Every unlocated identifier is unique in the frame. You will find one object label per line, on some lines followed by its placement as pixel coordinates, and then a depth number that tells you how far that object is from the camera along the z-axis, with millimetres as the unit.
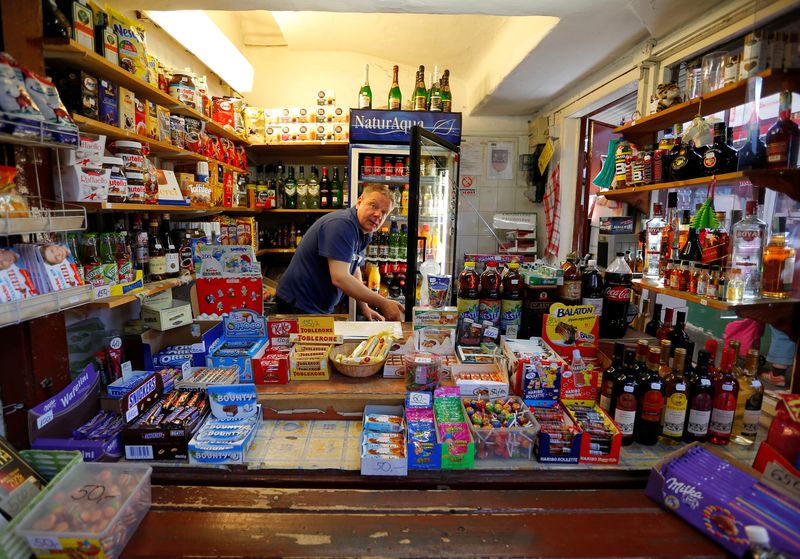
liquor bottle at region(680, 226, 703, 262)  2133
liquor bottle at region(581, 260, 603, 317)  2182
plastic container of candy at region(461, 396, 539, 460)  1488
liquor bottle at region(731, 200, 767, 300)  1764
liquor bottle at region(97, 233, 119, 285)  2135
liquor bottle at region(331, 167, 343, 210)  5000
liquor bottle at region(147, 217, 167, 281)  2643
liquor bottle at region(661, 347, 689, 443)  1601
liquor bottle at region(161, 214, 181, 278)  2748
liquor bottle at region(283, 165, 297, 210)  4973
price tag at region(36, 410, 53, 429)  1378
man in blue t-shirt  2957
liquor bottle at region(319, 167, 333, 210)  4988
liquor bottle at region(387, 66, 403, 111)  4839
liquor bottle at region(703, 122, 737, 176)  2020
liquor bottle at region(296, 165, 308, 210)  4953
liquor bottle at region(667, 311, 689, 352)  2002
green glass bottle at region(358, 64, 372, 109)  4848
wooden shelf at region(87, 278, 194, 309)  2119
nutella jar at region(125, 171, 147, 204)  2398
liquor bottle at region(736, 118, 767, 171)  1703
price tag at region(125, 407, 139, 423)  1483
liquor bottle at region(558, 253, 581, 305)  2125
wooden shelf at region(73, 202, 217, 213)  2072
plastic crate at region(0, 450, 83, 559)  1036
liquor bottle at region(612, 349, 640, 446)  1594
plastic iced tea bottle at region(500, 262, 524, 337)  2139
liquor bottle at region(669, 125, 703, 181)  2193
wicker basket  1848
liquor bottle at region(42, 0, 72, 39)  1942
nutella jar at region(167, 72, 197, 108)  2982
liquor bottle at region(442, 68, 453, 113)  4719
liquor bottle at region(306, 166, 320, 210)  4945
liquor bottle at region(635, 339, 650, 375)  1712
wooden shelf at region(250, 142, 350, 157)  4676
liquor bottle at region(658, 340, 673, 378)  1689
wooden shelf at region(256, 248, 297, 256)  5082
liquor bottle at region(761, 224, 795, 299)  1709
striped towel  4750
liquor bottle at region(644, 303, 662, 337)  2243
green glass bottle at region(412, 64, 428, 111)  4770
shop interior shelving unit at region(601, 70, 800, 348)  1634
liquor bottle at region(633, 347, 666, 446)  1601
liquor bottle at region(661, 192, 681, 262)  2281
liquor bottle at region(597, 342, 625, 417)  1724
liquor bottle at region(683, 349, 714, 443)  1607
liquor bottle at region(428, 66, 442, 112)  4648
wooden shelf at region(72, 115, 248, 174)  2137
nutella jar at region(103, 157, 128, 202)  2209
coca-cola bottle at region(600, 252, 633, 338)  2184
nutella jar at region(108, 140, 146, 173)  2379
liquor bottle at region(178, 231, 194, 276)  2945
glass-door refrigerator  4277
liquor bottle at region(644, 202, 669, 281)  2512
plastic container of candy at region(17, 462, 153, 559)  1042
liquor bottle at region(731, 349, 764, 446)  1639
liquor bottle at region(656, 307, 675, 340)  2100
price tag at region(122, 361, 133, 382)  1756
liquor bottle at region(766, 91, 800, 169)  1600
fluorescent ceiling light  3193
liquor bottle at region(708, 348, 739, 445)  1605
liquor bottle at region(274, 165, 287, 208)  5090
